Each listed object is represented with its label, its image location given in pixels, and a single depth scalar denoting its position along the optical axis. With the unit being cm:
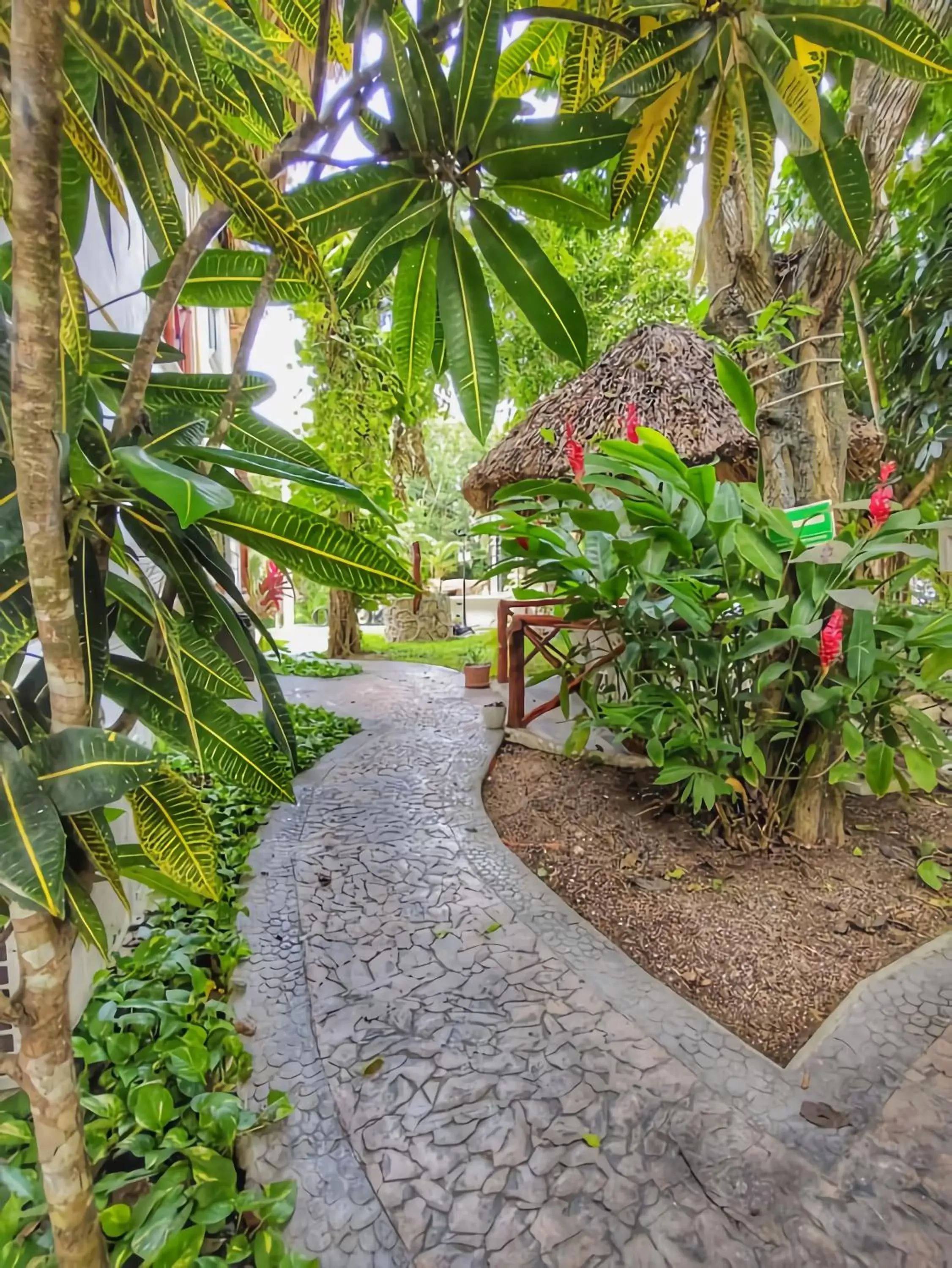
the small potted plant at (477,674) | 491
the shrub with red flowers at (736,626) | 162
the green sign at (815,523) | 151
